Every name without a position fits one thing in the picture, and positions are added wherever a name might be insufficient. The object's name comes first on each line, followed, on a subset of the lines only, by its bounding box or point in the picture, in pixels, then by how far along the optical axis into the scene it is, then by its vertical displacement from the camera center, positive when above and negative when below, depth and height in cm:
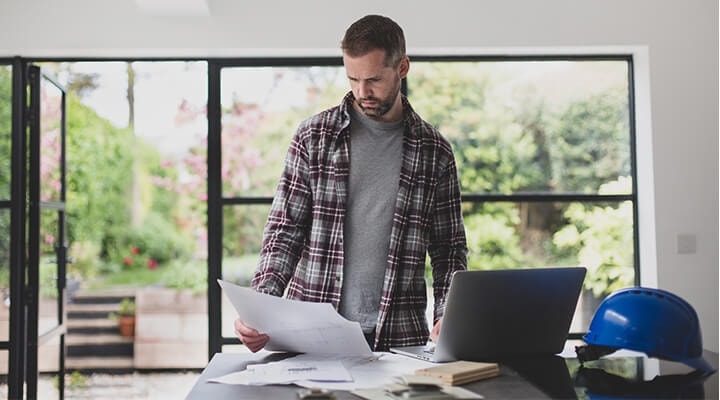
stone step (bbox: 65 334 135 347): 706 -111
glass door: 378 -1
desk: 131 -30
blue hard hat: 143 -21
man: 203 +1
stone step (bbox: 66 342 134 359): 704 -120
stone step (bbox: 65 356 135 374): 674 -128
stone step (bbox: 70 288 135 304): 744 -74
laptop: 149 -20
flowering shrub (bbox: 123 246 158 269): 845 -44
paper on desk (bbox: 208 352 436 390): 139 -30
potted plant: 711 -92
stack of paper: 136 -28
